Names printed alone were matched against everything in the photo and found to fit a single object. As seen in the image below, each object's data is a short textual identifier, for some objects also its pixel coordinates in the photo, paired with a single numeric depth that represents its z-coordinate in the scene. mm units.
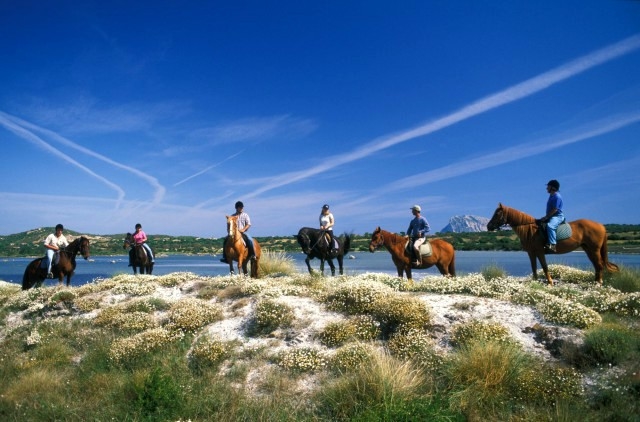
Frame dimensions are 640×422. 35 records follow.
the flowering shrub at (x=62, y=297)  14562
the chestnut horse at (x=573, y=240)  13398
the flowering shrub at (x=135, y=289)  14625
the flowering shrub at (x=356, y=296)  10453
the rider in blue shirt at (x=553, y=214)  13094
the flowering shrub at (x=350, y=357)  7895
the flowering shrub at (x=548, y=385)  6578
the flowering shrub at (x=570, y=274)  14727
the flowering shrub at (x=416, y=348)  7851
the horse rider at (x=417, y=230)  15062
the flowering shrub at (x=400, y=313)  9281
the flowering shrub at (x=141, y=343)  9305
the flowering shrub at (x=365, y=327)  9195
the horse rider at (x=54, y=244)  17719
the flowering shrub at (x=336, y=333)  9117
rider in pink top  20484
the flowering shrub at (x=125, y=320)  11242
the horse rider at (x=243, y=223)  16578
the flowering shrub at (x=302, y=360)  8234
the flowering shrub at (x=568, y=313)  8586
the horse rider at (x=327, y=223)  18438
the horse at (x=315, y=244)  18125
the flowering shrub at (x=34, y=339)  11367
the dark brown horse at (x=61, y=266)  17703
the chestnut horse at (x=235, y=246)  16062
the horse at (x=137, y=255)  20578
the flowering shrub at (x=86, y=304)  13688
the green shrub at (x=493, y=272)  16322
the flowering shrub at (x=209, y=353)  8812
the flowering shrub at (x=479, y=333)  8086
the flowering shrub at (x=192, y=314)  10727
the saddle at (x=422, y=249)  15177
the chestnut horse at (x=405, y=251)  15453
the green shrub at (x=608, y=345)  7258
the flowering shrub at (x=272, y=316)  10273
